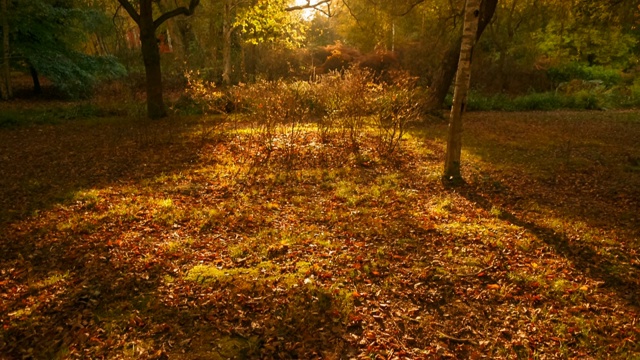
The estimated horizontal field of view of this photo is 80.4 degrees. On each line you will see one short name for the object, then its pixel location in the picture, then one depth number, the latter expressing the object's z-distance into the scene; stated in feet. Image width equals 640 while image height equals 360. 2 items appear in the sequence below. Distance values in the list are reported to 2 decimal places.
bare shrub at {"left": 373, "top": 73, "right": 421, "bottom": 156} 31.04
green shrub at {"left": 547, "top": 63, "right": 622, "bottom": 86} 77.66
